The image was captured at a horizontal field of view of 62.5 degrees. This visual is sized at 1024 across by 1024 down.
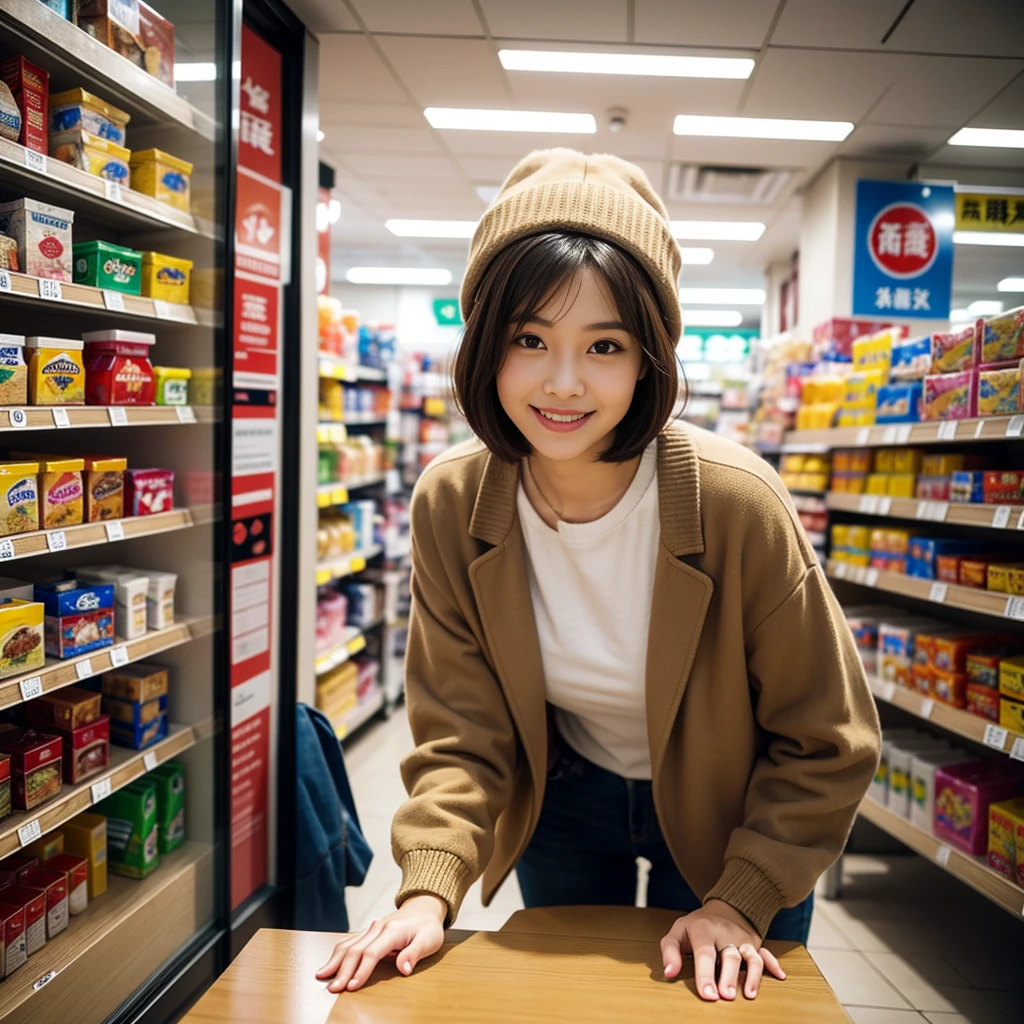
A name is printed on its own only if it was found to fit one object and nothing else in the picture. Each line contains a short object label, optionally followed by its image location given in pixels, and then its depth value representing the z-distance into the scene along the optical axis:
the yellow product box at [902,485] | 3.01
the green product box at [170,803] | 2.46
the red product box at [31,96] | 1.83
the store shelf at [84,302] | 1.75
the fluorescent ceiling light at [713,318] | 13.44
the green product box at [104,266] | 2.06
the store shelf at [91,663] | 1.78
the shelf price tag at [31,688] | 1.79
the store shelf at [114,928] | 1.86
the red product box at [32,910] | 1.94
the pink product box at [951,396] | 2.49
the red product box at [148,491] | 2.23
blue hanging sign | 5.05
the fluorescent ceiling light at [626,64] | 3.98
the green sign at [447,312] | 12.25
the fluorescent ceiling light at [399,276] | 11.38
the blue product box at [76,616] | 2.01
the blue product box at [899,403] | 2.94
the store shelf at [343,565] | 3.94
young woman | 1.18
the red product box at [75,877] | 2.13
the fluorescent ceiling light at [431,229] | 8.40
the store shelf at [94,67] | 1.74
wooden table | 1.01
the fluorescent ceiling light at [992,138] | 2.96
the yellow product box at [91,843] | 2.23
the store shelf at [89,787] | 1.80
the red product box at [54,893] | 2.02
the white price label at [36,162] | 1.74
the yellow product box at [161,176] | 2.21
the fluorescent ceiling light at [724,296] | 11.72
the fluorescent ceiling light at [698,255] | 8.78
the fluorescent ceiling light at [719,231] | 7.66
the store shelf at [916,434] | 2.29
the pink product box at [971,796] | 2.49
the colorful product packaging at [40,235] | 1.84
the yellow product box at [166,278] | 2.23
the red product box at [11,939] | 1.85
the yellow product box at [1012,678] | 2.30
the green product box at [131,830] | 2.36
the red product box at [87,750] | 2.07
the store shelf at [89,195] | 1.74
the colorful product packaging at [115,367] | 2.11
